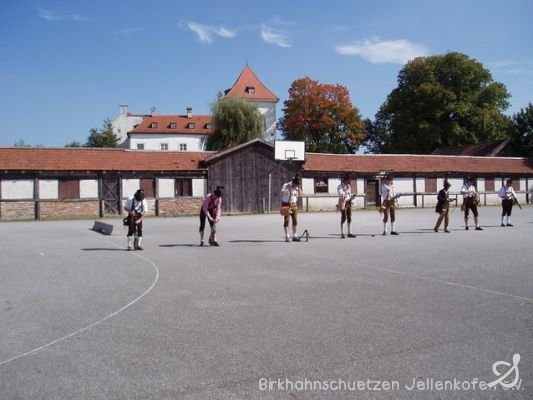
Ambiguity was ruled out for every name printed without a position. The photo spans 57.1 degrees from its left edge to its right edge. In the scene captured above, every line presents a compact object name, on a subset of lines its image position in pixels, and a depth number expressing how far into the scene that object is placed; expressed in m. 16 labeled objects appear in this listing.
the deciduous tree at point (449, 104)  53.81
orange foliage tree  62.94
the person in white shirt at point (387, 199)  16.67
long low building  30.83
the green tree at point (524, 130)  52.25
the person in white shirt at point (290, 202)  15.12
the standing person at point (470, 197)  18.09
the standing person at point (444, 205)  17.16
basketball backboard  36.06
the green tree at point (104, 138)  66.25
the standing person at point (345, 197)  15.87
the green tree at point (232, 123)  54.44
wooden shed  34.75
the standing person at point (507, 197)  19.31
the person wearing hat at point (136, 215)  13.41
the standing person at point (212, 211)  14.16
